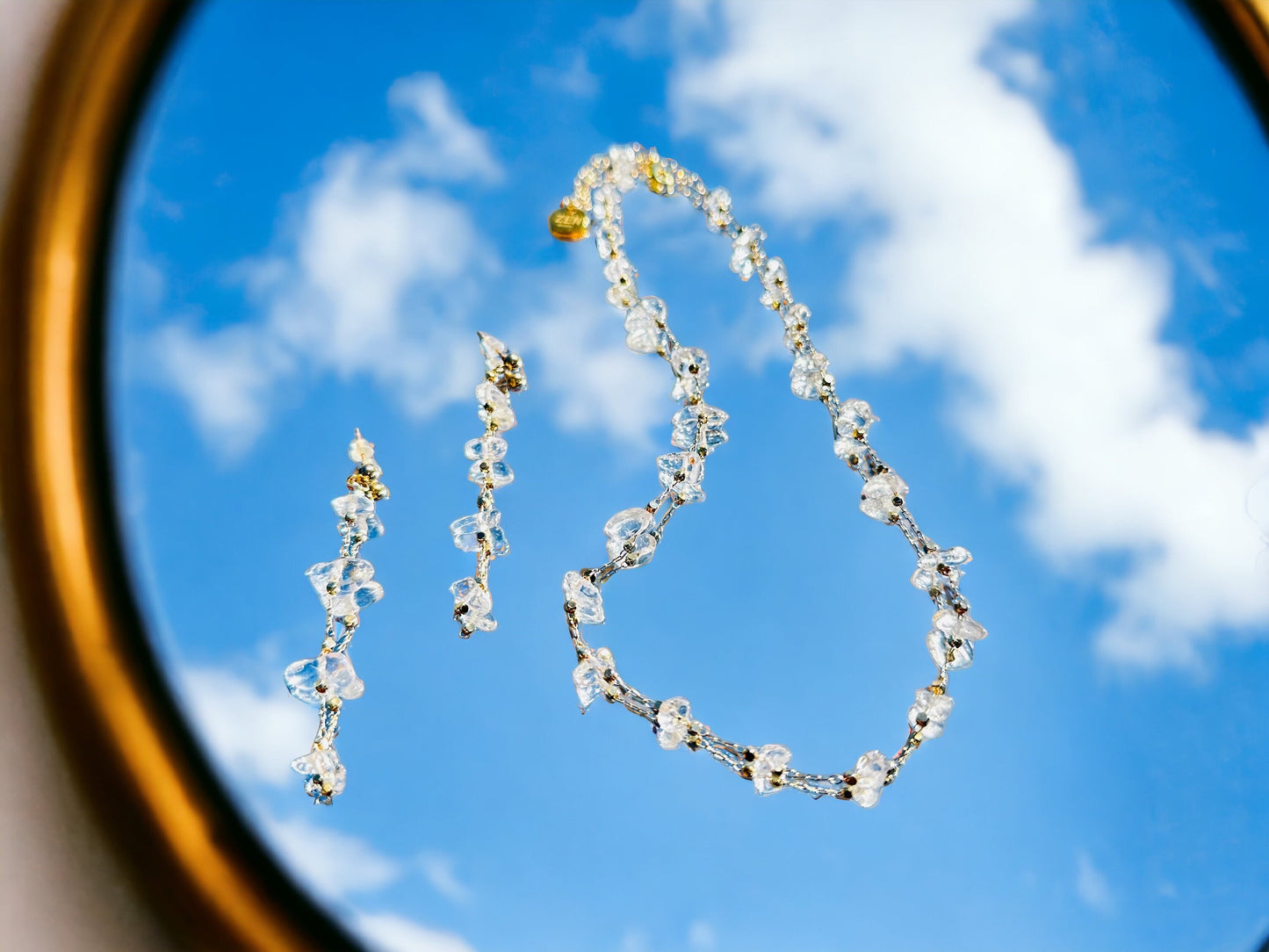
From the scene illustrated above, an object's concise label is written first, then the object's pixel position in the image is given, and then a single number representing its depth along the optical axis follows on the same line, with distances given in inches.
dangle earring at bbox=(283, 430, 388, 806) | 16.7
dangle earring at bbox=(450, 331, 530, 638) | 18.6
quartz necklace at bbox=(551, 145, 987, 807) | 17.8
